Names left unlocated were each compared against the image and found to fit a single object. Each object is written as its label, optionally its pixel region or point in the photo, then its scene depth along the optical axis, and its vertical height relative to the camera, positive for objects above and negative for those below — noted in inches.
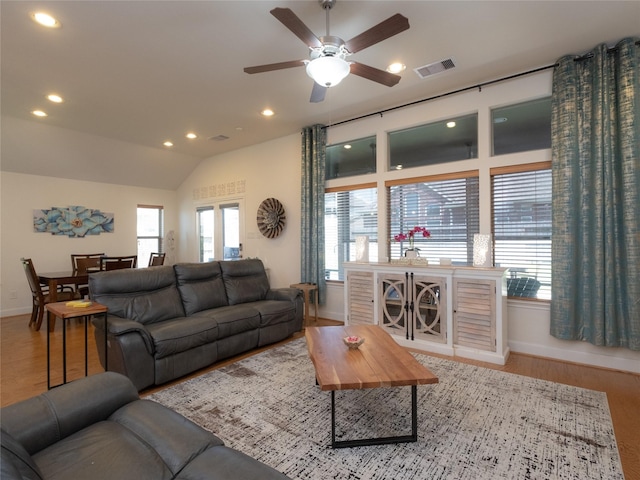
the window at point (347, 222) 184.7 +12.7
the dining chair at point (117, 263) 193.2 -11.1
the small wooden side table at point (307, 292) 182.1 -28.8
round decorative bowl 93.0 -29.3
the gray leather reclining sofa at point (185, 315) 105.0 -29.4
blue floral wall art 226.5 +18.5
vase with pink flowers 151.4 +2.3
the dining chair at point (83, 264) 197.1 -12.8
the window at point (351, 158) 186.1 +52.3
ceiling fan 76.9 +53.9
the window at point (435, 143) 153.3 +51.6
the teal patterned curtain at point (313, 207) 194.4 +23.0
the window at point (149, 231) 288.8 +13.0
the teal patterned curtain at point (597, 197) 111.7 +16.5
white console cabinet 127.6 -28.5
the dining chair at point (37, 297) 176.2 -29.7
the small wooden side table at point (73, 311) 93.1 -19.9
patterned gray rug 68.7 -48.5
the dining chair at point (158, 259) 242.1 -11.0
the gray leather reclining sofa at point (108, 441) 43.0 -30.9
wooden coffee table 71.1 -31.2
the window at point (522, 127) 135.3 +51.3
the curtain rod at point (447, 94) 133.1 +72.4
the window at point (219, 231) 256.7 +11.1
